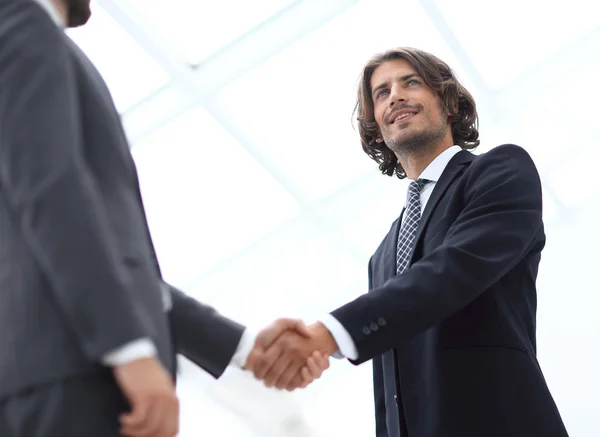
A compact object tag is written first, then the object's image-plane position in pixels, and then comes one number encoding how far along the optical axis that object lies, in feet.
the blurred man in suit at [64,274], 4.51
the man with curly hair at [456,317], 8.63
